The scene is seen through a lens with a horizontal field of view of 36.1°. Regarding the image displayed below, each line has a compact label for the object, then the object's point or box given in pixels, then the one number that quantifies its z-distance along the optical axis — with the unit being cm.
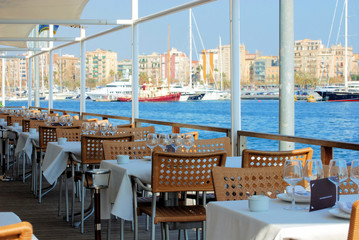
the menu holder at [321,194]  220
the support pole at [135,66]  947
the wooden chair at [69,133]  590
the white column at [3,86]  2361
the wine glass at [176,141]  409
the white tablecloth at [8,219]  208
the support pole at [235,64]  617
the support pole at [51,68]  1590
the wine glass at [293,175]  230
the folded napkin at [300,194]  237
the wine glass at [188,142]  414
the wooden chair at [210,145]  449
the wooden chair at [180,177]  337
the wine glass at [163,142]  411
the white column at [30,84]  1941
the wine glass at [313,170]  235
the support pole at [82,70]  1245
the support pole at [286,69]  561
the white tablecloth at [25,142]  674
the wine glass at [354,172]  231
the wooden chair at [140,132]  592
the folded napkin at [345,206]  210
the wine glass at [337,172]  228
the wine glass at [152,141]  412
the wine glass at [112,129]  568
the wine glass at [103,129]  569
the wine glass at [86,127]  567
